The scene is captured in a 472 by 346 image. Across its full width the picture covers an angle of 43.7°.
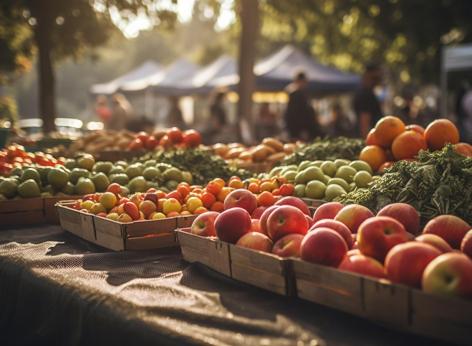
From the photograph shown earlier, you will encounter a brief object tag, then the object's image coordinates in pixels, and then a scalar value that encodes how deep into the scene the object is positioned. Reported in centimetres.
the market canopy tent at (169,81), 2217
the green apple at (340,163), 446
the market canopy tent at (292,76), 1819
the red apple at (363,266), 209
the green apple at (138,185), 457
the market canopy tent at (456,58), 1469
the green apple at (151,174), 481
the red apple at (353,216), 262
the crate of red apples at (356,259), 186
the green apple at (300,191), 414
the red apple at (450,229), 238
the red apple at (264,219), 267
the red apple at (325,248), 222
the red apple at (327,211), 286
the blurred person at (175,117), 1884
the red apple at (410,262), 198
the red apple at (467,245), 218
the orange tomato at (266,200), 333
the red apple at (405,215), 255
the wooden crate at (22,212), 427
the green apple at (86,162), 525
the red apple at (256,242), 253
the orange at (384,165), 419
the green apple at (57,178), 464
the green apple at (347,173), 422
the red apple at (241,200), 308
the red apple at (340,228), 241
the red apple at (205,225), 290
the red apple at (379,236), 218
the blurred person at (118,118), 1430
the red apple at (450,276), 184
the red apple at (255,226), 273
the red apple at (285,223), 252
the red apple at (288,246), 239
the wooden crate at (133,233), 326
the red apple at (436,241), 215
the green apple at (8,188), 444
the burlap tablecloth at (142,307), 198
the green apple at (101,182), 473
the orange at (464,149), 375
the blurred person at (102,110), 1784
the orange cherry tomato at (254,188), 380
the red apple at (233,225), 265
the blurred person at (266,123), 1997
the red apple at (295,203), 300
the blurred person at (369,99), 884
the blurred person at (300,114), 1029
